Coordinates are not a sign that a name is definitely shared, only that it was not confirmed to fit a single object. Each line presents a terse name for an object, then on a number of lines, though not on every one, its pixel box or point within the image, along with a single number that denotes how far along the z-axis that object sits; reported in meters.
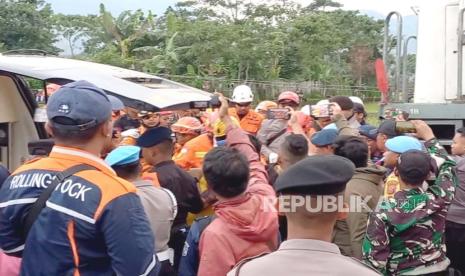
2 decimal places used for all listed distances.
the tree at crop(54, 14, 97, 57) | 35.33
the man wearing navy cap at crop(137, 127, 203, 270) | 4.10
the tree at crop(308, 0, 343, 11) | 42.69
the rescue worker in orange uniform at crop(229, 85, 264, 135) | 7.51
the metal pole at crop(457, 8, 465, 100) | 6.66
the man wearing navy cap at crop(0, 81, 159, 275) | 2.33
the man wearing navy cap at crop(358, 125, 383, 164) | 6.00
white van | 3.80
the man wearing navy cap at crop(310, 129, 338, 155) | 4.42
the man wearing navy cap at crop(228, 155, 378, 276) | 1.87
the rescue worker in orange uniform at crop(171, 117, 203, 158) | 6.02
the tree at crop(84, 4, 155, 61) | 25.91
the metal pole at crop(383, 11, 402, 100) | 7.43
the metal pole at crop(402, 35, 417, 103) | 7.65
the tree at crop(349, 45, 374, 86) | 35.00
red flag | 7.58
